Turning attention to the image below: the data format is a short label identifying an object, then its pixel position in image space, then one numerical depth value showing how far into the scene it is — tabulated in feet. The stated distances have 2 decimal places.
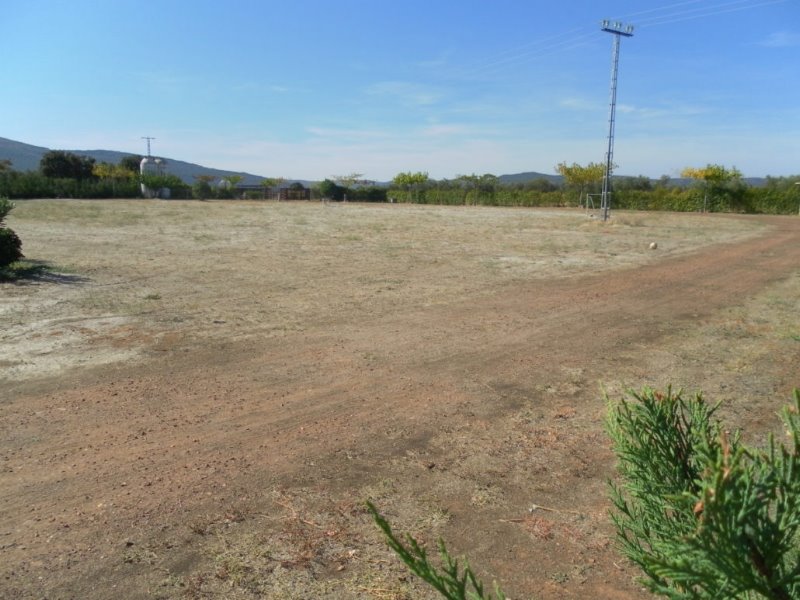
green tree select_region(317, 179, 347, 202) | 234.38
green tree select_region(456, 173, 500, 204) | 211.41
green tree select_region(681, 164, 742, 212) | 146.41
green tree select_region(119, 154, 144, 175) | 278.22
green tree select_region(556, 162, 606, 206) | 161.79
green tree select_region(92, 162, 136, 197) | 228.55
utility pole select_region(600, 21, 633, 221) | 90.22
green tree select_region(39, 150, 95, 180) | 219.41
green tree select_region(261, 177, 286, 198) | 268.99
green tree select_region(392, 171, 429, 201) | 251.80
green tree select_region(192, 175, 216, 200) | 214.48
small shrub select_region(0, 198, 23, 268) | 39.91
